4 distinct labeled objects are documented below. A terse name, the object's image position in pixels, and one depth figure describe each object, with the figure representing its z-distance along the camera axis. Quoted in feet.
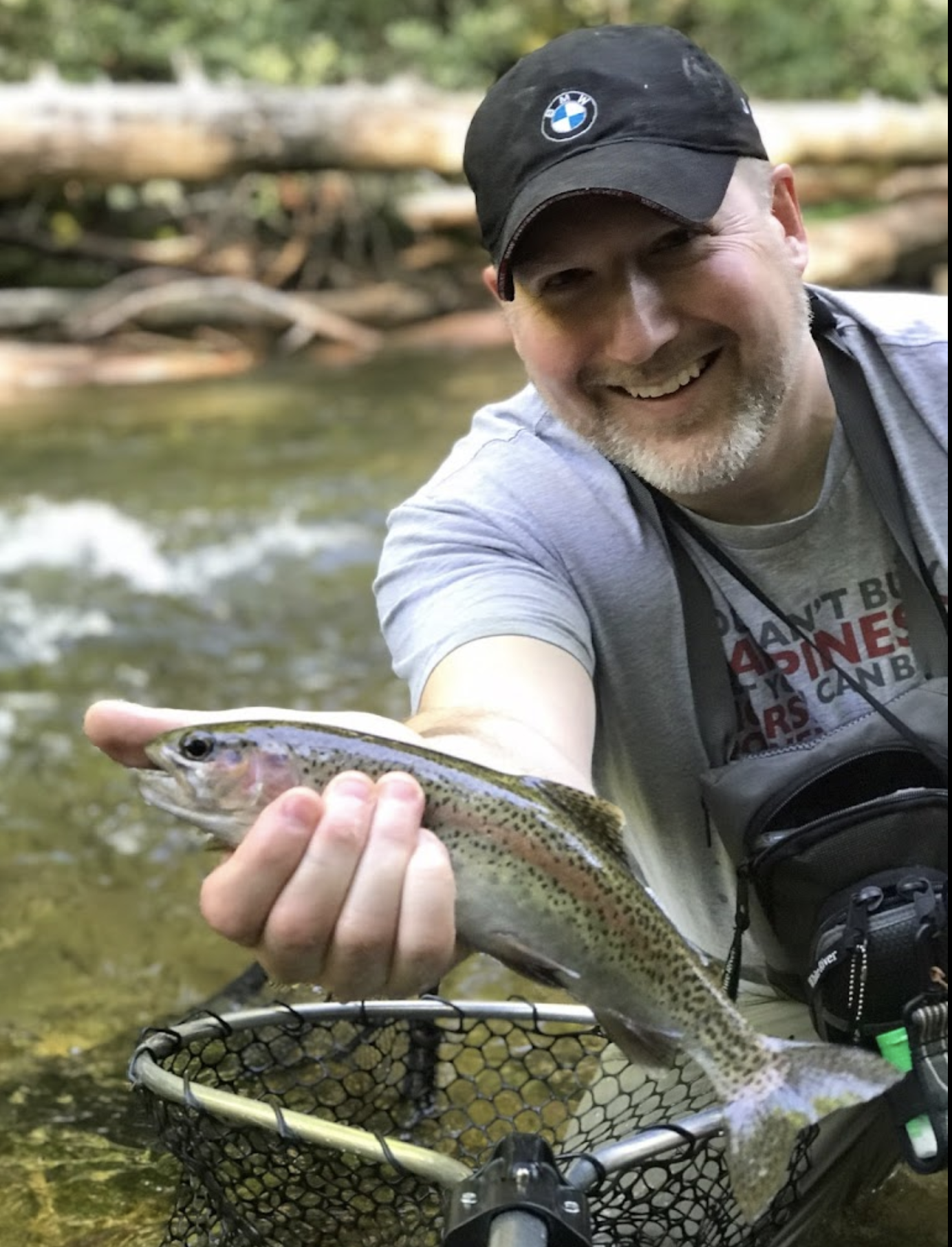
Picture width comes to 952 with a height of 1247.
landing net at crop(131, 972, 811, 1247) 1.88
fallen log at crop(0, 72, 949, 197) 11.03
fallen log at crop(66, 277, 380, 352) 13.88
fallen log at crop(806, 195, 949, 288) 15.08
